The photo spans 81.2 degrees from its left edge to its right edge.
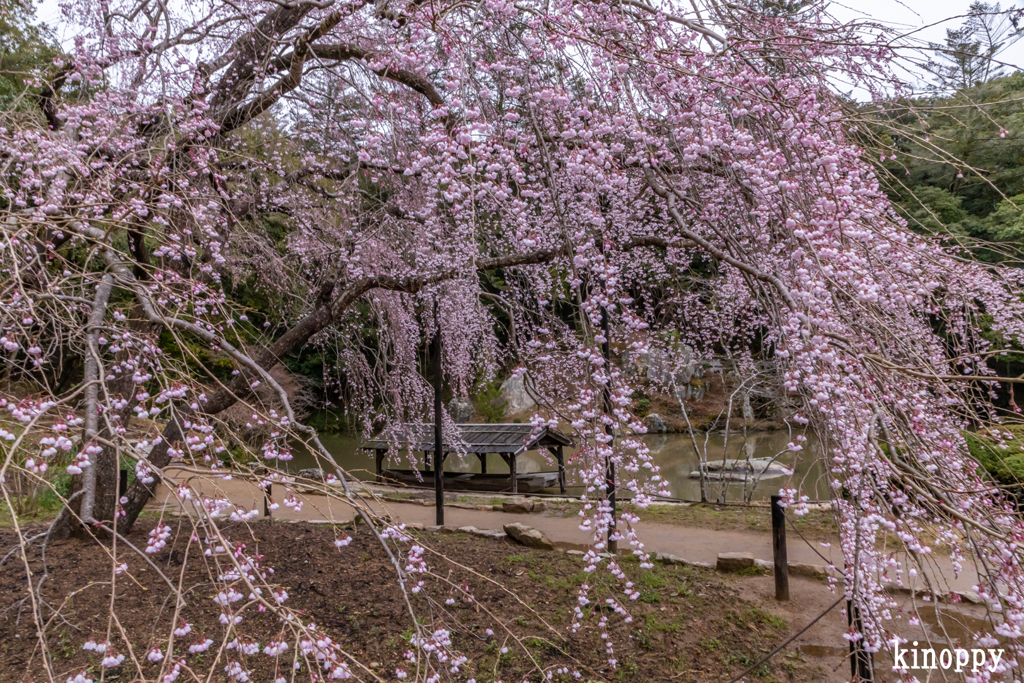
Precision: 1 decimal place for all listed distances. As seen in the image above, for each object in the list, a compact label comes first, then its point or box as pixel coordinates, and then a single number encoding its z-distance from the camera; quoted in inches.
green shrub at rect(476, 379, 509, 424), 564.7
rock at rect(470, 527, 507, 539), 205.1
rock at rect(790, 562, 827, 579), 171.3
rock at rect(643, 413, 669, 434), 542.9
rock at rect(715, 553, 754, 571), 173.8
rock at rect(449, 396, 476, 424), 562.3
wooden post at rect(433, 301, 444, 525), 210.2
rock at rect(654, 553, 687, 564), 177.6
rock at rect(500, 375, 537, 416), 558.3
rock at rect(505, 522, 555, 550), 191.2
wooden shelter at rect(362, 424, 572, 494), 319.0
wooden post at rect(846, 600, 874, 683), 79.4
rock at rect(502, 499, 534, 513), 261.7
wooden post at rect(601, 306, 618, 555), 97.4
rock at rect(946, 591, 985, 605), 147.4
